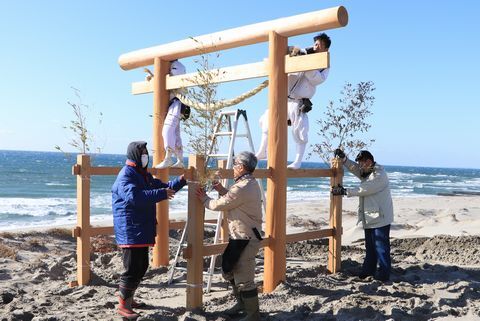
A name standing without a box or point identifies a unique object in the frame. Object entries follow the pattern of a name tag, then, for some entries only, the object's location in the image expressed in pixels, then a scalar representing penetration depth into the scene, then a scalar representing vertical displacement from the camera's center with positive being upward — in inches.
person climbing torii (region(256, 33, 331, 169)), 240.5 +23.4
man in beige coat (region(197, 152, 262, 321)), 185.6 -25.3
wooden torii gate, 210.2 +30.7
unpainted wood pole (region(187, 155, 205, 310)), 195.6 -31.9
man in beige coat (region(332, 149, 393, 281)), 255.3 -25.5
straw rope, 244.8 +28.9
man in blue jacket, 184.4 -21.5
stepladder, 238.4 +8.0
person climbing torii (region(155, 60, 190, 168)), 279.7 +16.2
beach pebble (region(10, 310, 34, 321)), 195.3 -60.6
